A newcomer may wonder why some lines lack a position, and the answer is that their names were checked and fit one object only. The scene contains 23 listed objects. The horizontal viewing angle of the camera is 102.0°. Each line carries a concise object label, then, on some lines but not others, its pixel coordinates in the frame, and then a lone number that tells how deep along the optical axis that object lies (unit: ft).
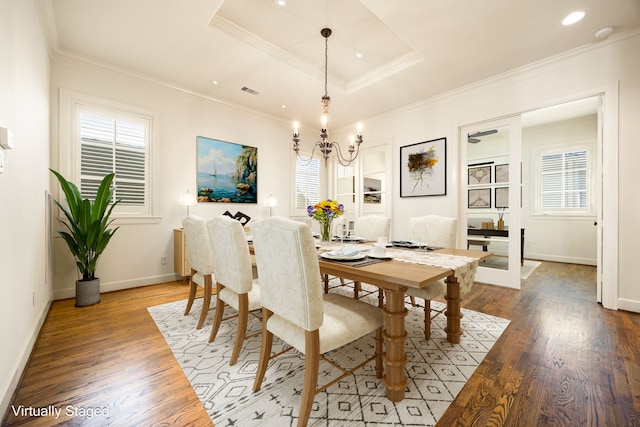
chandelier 8.09
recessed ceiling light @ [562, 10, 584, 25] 7.66
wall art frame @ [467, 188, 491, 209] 11.91
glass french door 11.10
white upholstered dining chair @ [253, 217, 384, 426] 3.83
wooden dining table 4.34
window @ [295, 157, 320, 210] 17.40
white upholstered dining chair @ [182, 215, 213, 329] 6.97
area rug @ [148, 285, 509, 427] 4.27
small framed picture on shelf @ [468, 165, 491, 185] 11.88
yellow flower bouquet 7.33
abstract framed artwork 13.08
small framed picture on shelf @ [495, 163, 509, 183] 11.32
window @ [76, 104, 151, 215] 10.32
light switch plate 4.30
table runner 5.12
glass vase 7.78
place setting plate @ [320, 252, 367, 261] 5.44
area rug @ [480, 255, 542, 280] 11.50
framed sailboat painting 13.16
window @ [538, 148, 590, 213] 16.62
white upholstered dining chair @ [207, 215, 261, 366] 5.55
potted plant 8.82
